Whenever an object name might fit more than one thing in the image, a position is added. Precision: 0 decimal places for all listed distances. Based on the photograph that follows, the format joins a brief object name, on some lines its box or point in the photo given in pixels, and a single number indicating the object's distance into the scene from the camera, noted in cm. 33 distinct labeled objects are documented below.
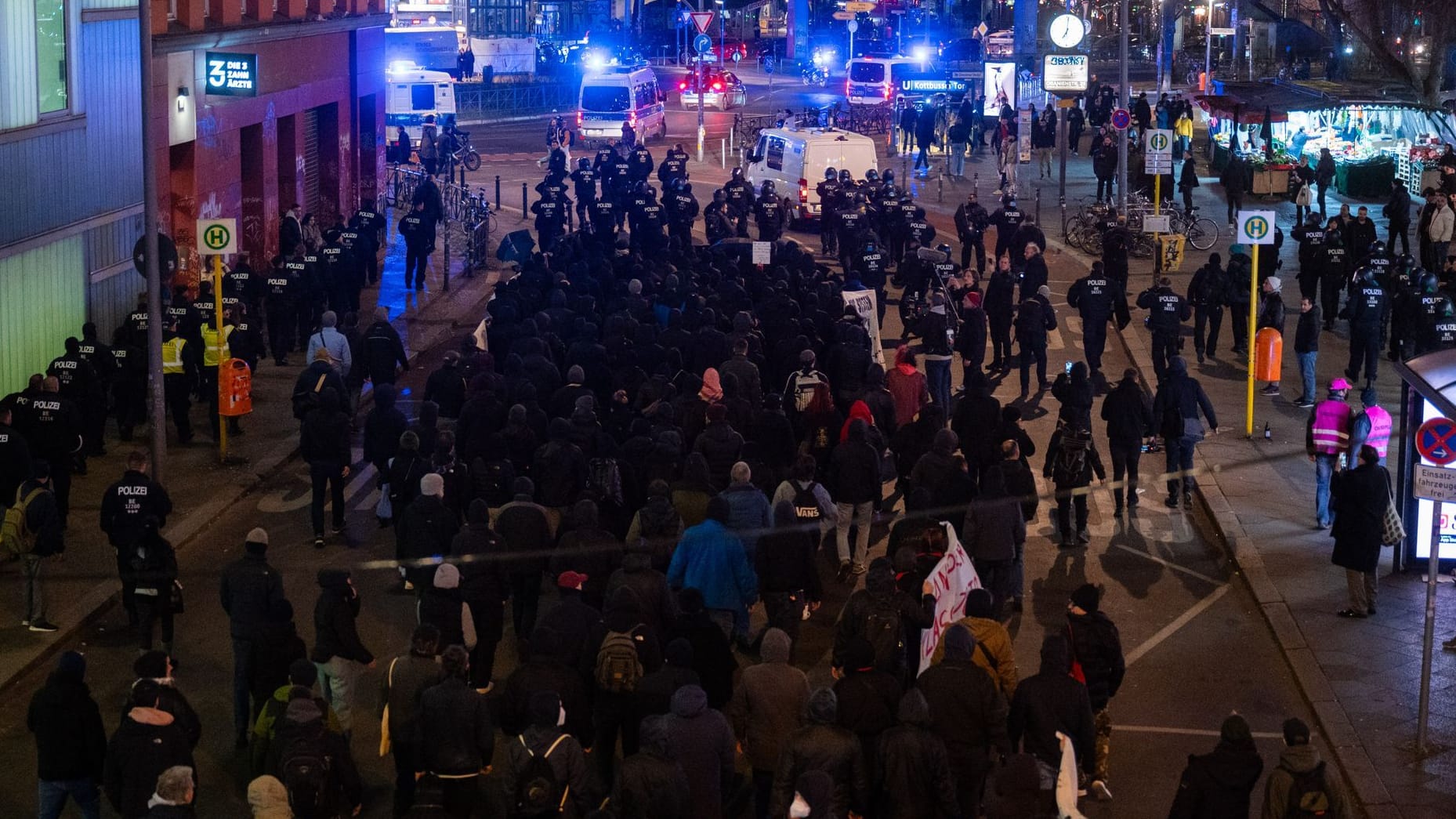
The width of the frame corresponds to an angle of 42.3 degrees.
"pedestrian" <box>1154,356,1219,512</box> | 1786
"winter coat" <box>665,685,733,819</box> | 955
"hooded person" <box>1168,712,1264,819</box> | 931
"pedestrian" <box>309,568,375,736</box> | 1145
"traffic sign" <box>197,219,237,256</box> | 1927
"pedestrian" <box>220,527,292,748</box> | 1203
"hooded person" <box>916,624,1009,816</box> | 1007
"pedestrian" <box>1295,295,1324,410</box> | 2205
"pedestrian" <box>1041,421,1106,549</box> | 1666
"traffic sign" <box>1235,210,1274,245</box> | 2127
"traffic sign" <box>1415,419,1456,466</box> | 1337
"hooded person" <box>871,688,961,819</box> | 949
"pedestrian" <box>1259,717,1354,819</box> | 918
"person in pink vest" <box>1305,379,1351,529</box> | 1691
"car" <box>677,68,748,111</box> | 6344
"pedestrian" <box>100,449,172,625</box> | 1412
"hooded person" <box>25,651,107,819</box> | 1020
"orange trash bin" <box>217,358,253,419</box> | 1989
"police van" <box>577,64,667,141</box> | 5312
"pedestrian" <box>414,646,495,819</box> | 993
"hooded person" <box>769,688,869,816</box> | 946
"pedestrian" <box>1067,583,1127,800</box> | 1124
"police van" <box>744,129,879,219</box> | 3781
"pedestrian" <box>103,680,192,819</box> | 963
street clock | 4228
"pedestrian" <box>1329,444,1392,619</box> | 1483
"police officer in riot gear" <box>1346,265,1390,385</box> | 2297
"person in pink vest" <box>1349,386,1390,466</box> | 1656
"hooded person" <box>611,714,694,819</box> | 901
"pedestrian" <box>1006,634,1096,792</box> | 1013
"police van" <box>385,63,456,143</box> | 5153
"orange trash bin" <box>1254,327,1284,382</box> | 2192
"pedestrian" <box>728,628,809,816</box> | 1040
